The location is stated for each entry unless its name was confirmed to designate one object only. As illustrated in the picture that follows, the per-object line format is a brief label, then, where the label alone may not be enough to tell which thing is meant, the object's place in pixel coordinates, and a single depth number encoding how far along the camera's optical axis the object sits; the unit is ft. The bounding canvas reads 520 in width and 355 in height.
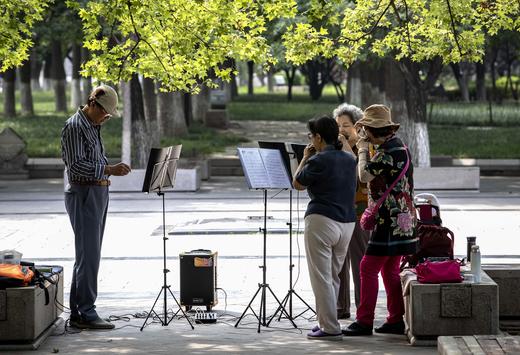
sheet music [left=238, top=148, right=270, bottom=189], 60.34
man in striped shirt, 61.93
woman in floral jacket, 58.75
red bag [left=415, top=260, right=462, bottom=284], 57.36
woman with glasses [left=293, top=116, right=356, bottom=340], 58.23
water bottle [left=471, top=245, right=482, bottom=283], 57.51
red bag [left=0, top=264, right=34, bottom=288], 57.52
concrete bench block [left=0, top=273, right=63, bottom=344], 56.95
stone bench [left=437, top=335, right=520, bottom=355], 46.16
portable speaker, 67.00
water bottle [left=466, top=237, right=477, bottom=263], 62.59
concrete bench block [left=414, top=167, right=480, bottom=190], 148.87
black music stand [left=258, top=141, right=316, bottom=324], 63.21
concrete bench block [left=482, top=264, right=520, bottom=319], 61.46
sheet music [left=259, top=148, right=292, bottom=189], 61.62
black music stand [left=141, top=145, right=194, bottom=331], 62.85
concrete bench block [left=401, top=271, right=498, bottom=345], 56.70
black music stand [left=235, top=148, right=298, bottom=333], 60.59
